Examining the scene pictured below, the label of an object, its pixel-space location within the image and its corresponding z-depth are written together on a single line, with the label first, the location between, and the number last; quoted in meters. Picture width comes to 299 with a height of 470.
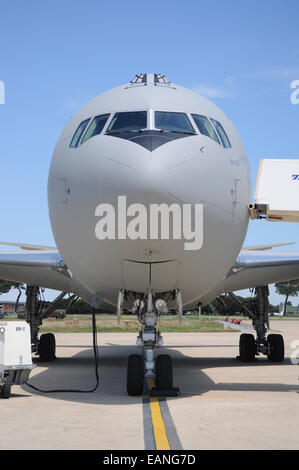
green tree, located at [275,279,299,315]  130.00
